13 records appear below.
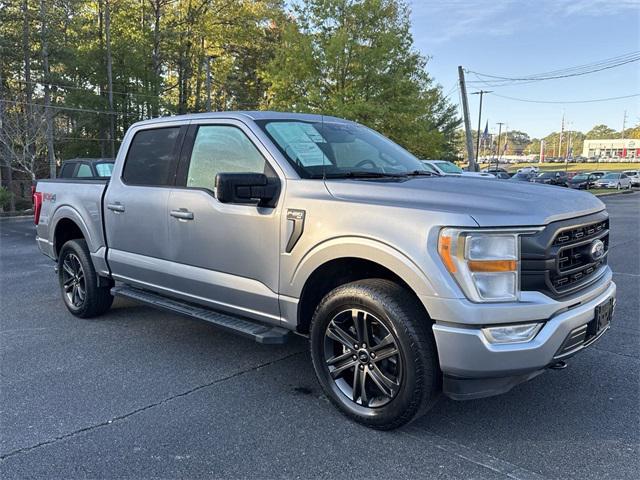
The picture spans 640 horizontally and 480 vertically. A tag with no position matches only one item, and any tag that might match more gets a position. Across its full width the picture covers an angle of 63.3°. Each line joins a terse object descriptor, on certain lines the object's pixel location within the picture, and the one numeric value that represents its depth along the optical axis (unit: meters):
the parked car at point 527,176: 37.06
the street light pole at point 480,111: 60.97
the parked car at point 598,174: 44.63
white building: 122.91
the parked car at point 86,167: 13.24
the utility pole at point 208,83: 27.34
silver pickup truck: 2.65
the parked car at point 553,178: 35.88
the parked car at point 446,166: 17.72
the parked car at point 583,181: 40.94
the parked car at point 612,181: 42.91
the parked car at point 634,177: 46.47
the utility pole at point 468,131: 23.91
